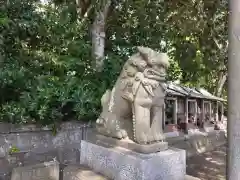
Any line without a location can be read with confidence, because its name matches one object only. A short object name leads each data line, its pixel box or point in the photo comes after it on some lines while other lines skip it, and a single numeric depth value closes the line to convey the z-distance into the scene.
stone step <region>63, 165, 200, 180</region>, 2.04
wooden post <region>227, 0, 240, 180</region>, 1.79
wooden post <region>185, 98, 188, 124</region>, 5.93
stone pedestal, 1.76
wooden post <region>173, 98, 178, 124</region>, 5.55
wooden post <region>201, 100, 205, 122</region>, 6.64
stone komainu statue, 1.91
